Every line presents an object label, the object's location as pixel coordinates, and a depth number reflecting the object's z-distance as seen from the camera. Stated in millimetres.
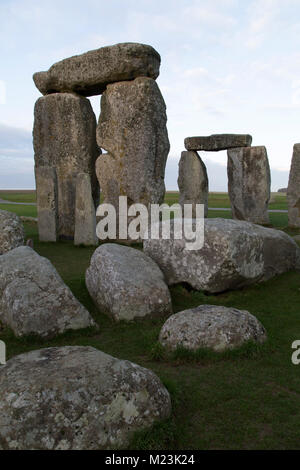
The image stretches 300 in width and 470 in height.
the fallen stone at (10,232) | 9305
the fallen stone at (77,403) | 2965
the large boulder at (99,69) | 11719
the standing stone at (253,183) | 16281
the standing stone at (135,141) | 11695
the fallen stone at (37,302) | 5441
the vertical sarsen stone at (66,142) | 13500
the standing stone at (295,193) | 14992
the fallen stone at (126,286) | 5957
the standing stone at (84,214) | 11258
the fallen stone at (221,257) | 6793
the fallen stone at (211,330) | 4754
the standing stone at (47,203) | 11836
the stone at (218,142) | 17141
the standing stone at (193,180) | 17656
